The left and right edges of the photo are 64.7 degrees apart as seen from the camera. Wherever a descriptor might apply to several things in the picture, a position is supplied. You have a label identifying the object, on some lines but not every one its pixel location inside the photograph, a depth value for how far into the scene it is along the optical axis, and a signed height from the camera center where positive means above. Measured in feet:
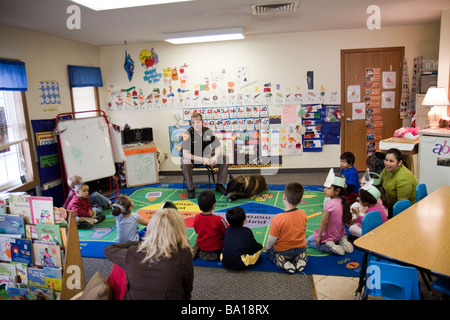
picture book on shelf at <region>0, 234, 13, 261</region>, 8.64 -3.30
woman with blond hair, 6.13 -2.75
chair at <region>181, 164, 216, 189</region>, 18.48 -3.52
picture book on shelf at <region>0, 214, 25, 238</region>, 8.54 -2.71
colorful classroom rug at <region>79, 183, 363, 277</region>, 10.39 -4.71
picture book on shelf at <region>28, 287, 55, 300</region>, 8.66 -4.46
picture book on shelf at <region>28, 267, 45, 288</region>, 8.66 -4.05
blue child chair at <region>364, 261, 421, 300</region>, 6.34 -3.43
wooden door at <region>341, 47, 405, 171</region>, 19.81 -0.19
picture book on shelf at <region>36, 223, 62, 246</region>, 8.35 -2.87
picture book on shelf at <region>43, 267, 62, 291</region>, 8.52 -4.02
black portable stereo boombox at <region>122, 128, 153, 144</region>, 20.36 -1.77
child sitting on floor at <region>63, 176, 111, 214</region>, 16.07 -4.34
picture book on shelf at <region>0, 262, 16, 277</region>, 8.84 -3.89
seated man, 17.79 -2.57
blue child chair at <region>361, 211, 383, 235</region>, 8.27 -2.96
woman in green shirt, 11.83 -2.98
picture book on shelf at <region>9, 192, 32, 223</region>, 8.50 -2.26
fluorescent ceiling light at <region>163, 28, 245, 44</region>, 17.60 +3.32
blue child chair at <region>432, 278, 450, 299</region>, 7.09 -3.91
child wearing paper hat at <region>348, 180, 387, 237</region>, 10.71 -3.18
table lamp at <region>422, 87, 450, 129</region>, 15.10 -0.50
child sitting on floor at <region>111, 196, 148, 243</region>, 11.23 -3.66
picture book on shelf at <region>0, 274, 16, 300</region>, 8.93 -4.30
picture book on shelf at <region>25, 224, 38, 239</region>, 8.50 -2.86
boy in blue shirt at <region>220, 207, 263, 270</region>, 10.09 -4.12
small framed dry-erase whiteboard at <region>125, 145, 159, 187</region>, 19.76 -3.44
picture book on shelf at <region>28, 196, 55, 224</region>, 8.28 -2.32
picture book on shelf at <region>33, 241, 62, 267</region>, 8.44 -3.42
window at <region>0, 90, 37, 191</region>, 14.52 -1.44
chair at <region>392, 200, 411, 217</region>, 9.41 -3.01
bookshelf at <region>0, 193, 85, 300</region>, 8.38 -3.33
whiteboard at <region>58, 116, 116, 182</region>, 16.58 -1.93
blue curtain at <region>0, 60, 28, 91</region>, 13.78 +1.40
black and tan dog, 16.69 -4.12
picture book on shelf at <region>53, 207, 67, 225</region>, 8.30 -2.46
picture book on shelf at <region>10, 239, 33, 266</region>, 8.55 -3.36
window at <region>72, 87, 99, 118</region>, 19.57 +0.42
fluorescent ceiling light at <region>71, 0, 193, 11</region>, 11.52 +3.38
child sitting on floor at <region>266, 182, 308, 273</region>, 10.00 -3.86
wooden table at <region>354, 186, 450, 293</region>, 6.60 -3.05
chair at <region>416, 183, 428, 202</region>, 10.64 -3.00
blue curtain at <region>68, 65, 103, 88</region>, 18.62 +1.69
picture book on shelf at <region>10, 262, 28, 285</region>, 8.73 -3.95
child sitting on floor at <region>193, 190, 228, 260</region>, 10.68 -3.86
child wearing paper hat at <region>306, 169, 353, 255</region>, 10.78 -3.96
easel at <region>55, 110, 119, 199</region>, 16.92 -3.16
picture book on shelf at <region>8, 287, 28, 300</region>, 8.84 -4.52
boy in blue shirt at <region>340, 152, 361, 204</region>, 14.05 -3.22
